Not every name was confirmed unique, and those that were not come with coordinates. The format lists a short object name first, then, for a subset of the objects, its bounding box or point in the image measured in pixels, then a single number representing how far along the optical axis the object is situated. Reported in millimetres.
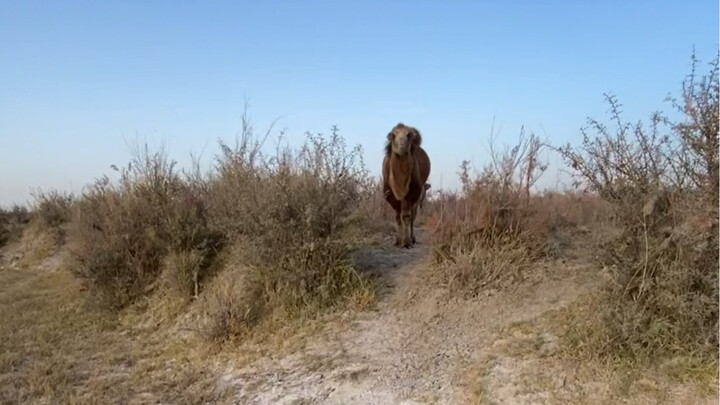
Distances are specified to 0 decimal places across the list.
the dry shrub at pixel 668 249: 4105
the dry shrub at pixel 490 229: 6277
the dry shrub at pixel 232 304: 6324
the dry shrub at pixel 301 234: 6680
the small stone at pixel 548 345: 4559
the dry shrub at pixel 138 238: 8719
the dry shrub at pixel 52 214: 15516
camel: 8375
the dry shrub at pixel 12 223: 17594
